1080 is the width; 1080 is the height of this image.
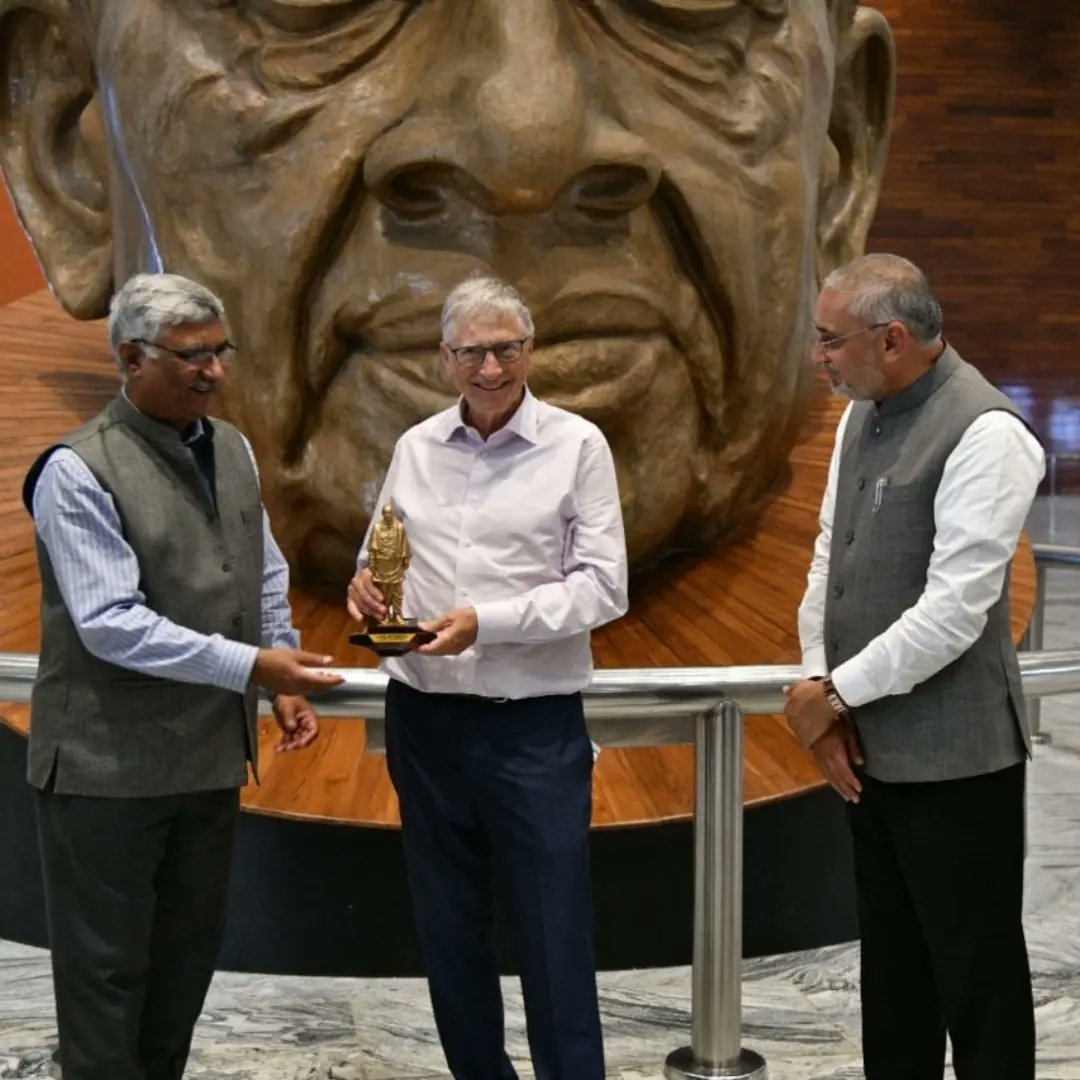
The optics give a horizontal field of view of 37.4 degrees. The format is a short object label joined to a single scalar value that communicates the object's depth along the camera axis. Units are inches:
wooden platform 105.7
